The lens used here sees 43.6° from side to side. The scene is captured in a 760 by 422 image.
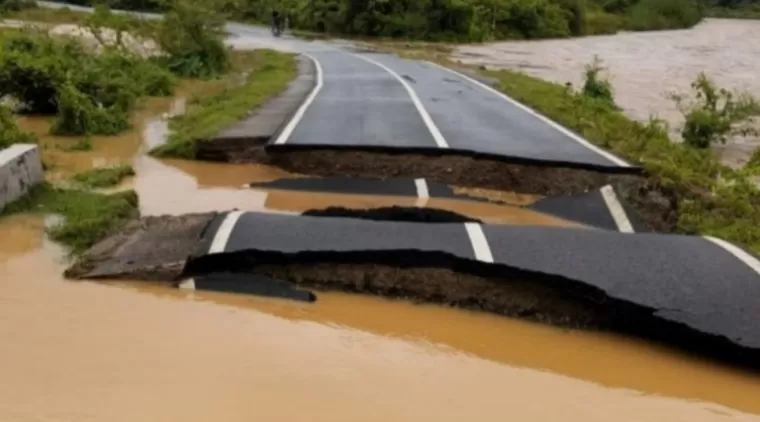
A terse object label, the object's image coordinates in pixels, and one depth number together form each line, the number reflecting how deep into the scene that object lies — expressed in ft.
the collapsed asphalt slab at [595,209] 31.01
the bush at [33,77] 54.29
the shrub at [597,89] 67.05
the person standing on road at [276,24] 144.77
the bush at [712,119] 52.19
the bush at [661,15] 217.97
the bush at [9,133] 35.40
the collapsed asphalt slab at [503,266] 20.24
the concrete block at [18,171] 28.17
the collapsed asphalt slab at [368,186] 34.40
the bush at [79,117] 46.83
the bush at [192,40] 81.20
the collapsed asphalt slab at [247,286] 21.88
